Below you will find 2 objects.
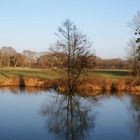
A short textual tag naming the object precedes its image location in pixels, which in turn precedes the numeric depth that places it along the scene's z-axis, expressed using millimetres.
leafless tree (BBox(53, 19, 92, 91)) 31953
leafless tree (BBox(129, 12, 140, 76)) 44138
